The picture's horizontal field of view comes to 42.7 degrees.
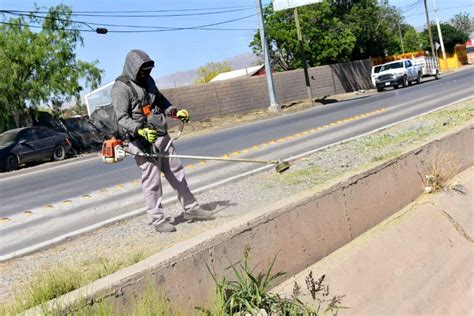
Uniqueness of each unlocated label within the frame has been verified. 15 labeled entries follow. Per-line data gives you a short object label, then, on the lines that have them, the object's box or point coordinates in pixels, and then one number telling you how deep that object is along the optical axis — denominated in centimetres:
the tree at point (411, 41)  8104
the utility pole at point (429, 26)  5770
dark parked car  2167
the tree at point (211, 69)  8254
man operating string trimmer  588
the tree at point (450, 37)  7231
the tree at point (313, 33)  4541
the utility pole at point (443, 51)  6275
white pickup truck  3894
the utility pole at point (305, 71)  3610
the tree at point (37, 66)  2553
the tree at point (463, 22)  10525
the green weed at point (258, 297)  393
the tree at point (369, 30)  4906
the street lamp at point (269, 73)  3222
